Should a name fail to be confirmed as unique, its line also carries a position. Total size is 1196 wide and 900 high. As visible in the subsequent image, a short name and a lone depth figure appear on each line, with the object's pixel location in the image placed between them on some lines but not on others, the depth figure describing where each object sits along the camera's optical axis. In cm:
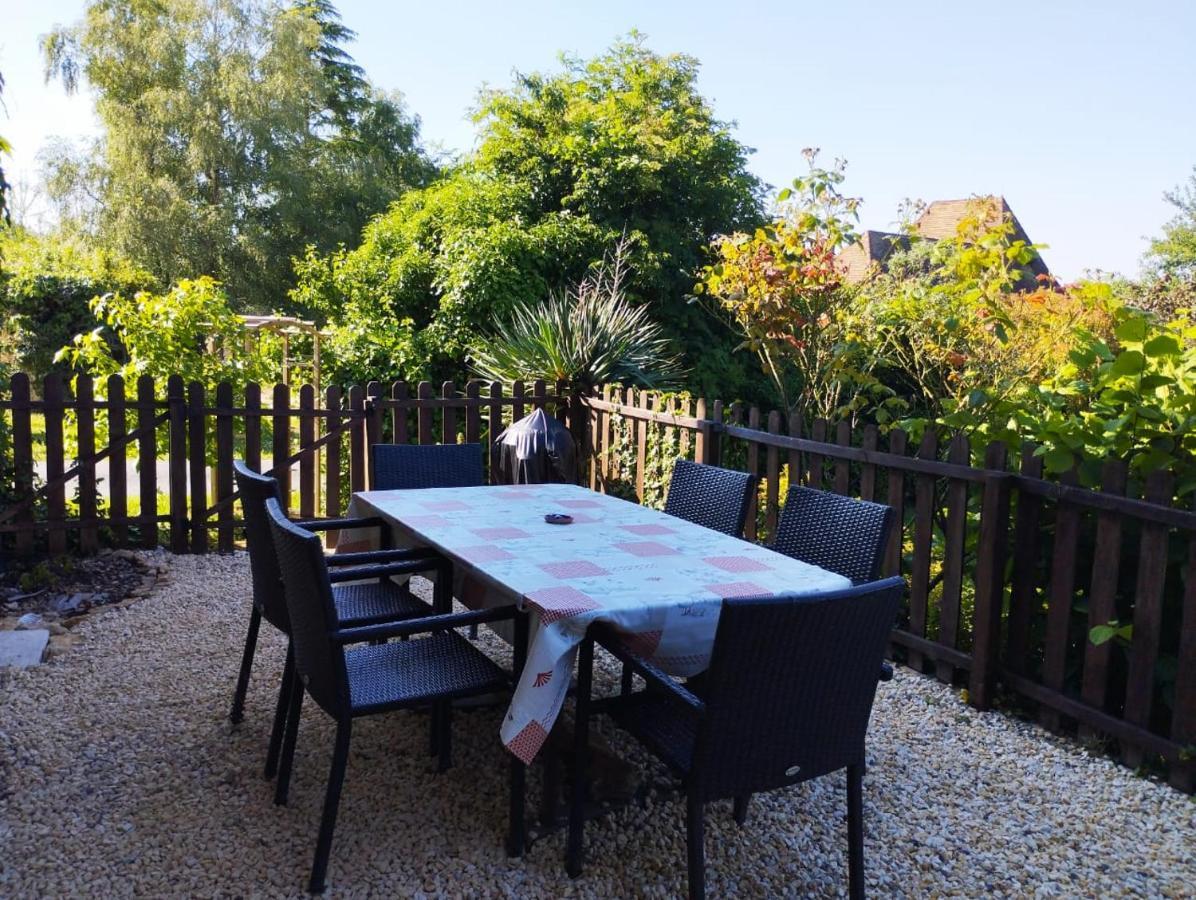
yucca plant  641
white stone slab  380
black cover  505
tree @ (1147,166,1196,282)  2694
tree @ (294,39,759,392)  845
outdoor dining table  220
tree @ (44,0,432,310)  2006
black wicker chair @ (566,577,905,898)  188
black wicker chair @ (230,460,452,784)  281
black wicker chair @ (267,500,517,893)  226
